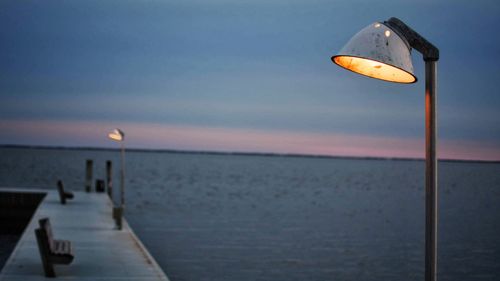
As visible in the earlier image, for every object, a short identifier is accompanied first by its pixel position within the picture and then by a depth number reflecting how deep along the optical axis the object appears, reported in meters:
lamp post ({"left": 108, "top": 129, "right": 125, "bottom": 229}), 16.06
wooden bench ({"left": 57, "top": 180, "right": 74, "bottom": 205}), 22.25
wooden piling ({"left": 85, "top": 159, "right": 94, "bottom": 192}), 29.16
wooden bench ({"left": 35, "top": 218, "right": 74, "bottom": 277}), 9.63
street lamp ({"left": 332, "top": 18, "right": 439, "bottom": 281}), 3.94
